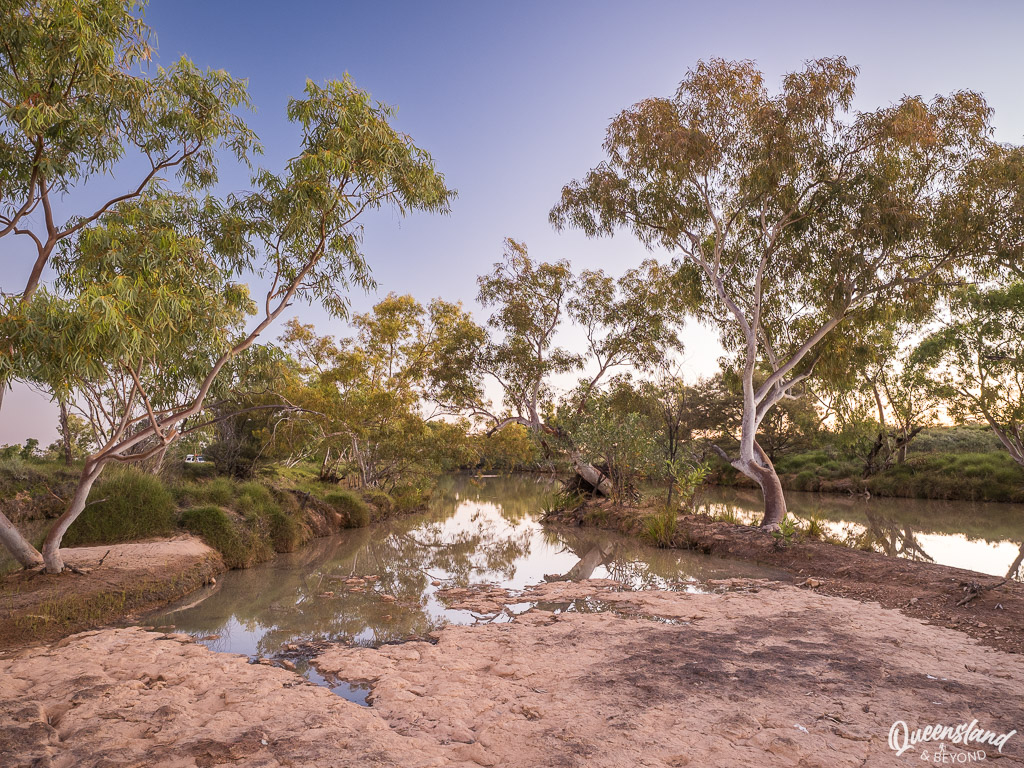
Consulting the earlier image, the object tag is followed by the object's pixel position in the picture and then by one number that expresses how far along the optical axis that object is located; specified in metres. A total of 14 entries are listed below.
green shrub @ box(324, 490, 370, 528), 17.52
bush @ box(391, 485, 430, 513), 21.80
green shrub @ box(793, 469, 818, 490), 30.11
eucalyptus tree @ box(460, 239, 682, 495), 20.70
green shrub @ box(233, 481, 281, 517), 12.76
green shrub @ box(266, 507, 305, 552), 12.99
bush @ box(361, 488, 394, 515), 20.25
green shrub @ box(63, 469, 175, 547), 10.45
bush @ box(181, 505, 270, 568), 11.14
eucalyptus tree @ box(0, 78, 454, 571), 5.41
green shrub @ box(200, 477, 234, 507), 12.58
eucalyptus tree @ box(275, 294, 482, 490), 18.94
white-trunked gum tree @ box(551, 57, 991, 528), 11.95
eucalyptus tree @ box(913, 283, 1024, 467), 19.94
